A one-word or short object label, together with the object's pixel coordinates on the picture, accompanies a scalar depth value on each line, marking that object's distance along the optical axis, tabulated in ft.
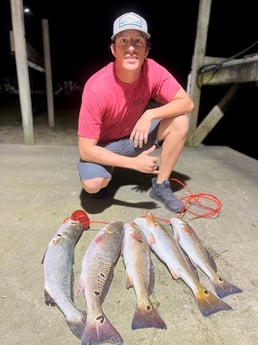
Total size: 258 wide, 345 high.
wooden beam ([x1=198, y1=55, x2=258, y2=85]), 9.73
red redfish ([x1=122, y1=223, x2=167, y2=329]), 3.86
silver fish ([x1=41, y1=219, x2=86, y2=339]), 3.81
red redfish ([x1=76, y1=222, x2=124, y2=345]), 3.57
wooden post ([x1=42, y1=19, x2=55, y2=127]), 15.72
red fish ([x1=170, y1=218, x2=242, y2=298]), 4.52
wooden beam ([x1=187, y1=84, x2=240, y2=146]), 13.10
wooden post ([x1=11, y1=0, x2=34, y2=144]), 10.95
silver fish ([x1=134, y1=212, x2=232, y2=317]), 4.17
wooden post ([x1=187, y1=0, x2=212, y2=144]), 11.61
